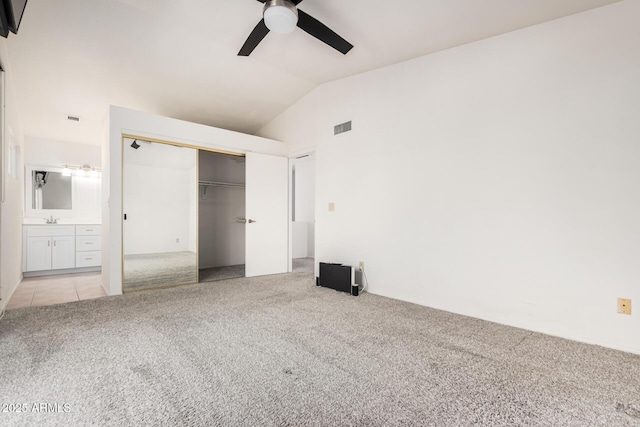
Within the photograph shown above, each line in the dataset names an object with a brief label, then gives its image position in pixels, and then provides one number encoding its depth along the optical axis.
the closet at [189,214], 3.88
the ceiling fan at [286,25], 2.21
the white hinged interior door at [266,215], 4.75
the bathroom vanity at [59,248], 4.74
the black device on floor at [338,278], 3.73
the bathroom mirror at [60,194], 5.20
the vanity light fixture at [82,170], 5.48
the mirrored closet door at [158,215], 3.83
